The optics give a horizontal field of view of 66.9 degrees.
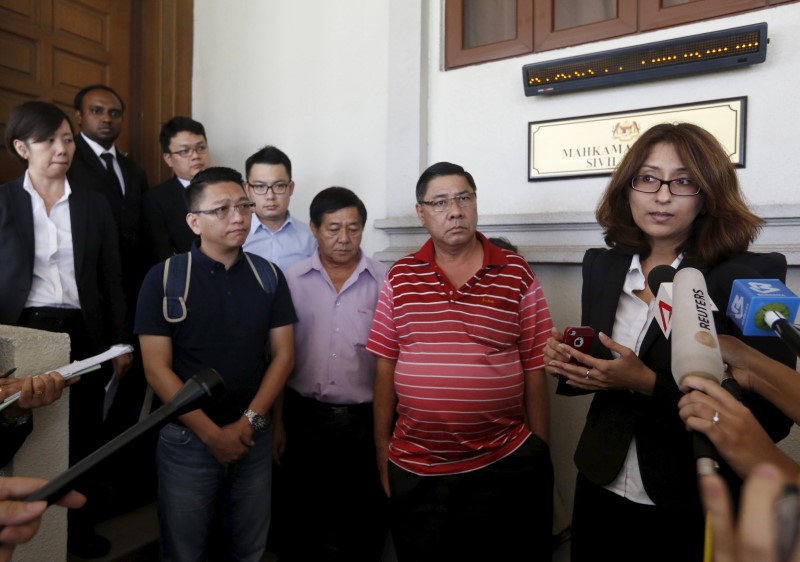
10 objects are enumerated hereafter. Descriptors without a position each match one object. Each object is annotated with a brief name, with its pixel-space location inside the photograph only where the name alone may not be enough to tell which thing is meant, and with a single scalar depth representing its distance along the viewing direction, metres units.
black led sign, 2.28
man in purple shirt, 2.39
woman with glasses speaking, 1.34
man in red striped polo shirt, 1.90
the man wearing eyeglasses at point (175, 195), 3.09
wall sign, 2.36
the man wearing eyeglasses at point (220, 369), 2.01
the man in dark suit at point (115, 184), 3.02
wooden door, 3.22
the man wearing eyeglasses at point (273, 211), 2.89
